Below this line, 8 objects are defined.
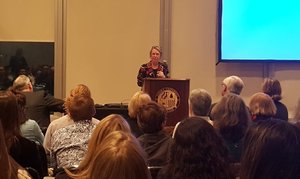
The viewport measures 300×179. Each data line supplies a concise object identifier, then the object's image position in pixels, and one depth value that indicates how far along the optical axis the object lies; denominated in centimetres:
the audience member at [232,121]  378
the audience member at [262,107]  448
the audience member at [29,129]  432
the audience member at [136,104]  464
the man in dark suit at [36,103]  579
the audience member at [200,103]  475
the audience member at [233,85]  590
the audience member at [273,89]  564
